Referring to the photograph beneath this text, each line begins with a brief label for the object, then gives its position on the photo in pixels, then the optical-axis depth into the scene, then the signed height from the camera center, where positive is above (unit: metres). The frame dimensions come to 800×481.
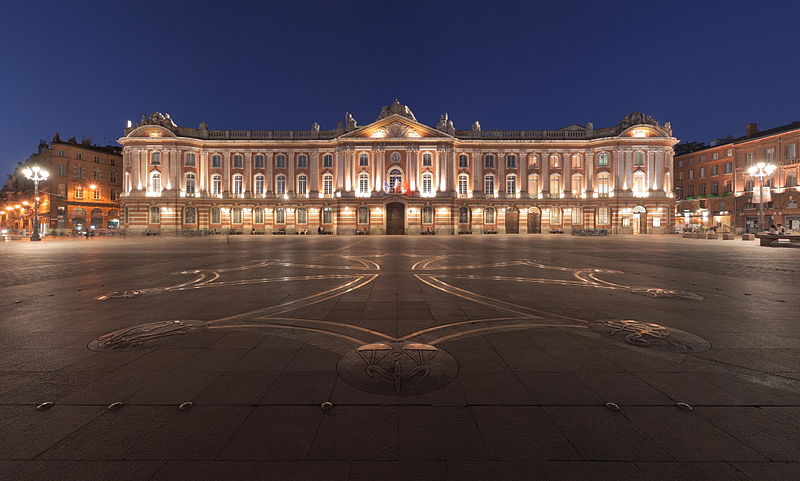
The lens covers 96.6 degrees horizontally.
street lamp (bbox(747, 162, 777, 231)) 29.28 +4.70
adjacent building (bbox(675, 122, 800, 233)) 49.16 +7.25
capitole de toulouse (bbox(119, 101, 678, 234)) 51.19 +7.44
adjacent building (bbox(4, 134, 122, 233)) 59.81 +7.91
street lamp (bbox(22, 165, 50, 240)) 32.97 +5.26
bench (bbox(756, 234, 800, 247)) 26.61 -1.07
